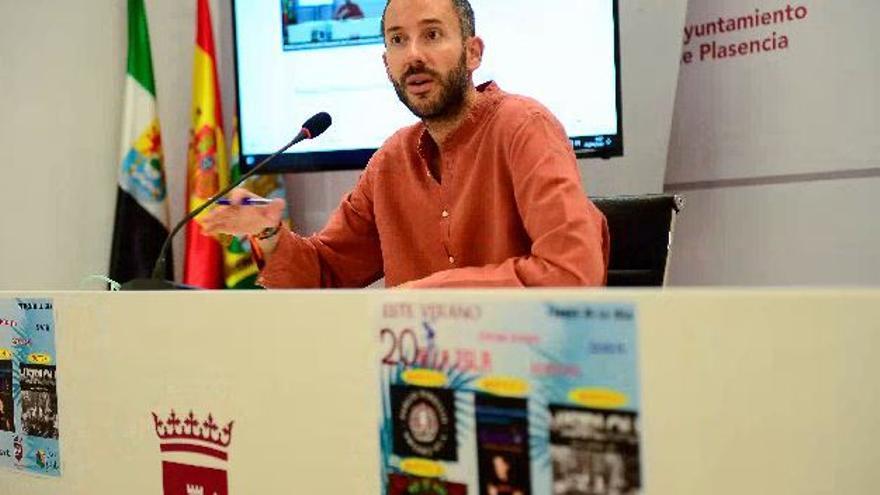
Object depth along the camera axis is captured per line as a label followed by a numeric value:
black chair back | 1.72
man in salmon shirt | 1.41
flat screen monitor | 2.27
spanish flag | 2.77
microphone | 1.05
